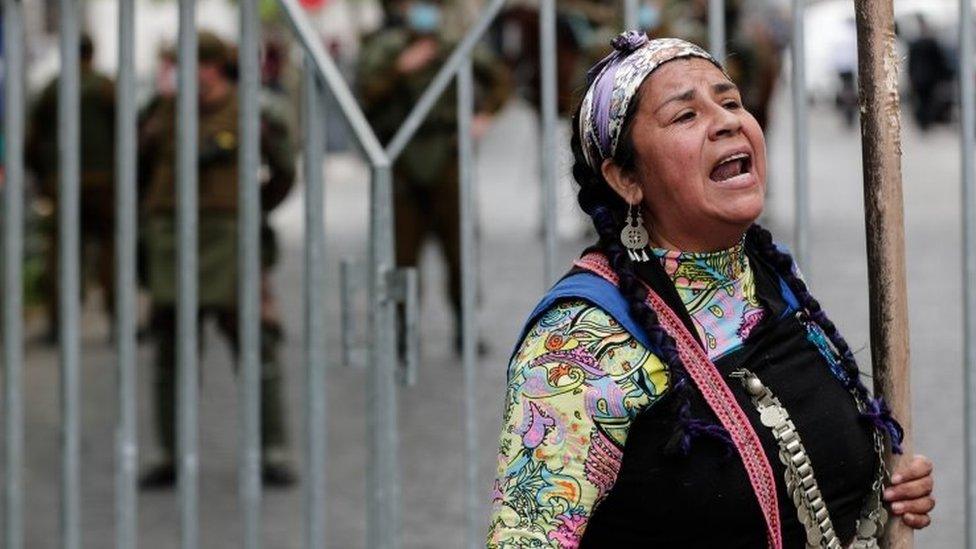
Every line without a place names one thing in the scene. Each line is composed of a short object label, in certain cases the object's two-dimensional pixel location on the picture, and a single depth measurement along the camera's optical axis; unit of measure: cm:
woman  283
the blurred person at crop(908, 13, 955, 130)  2725
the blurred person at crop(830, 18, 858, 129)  2900
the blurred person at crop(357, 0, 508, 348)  1081
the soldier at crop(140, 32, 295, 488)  809
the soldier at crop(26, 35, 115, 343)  1088
